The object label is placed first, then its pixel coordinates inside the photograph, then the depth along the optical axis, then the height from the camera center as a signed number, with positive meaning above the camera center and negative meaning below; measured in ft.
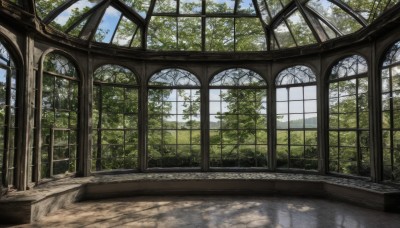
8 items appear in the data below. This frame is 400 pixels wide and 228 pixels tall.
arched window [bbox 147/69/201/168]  27.71 +0.46
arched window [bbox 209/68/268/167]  27.96 +0.38
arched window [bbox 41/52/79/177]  22.24 +0.91
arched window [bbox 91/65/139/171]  25.91 +0.70
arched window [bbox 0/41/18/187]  18.44 +0.72
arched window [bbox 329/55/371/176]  22.89 +0.72
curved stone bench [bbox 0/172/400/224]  20.35 -4.21
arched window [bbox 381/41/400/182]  20.12 +0.90
